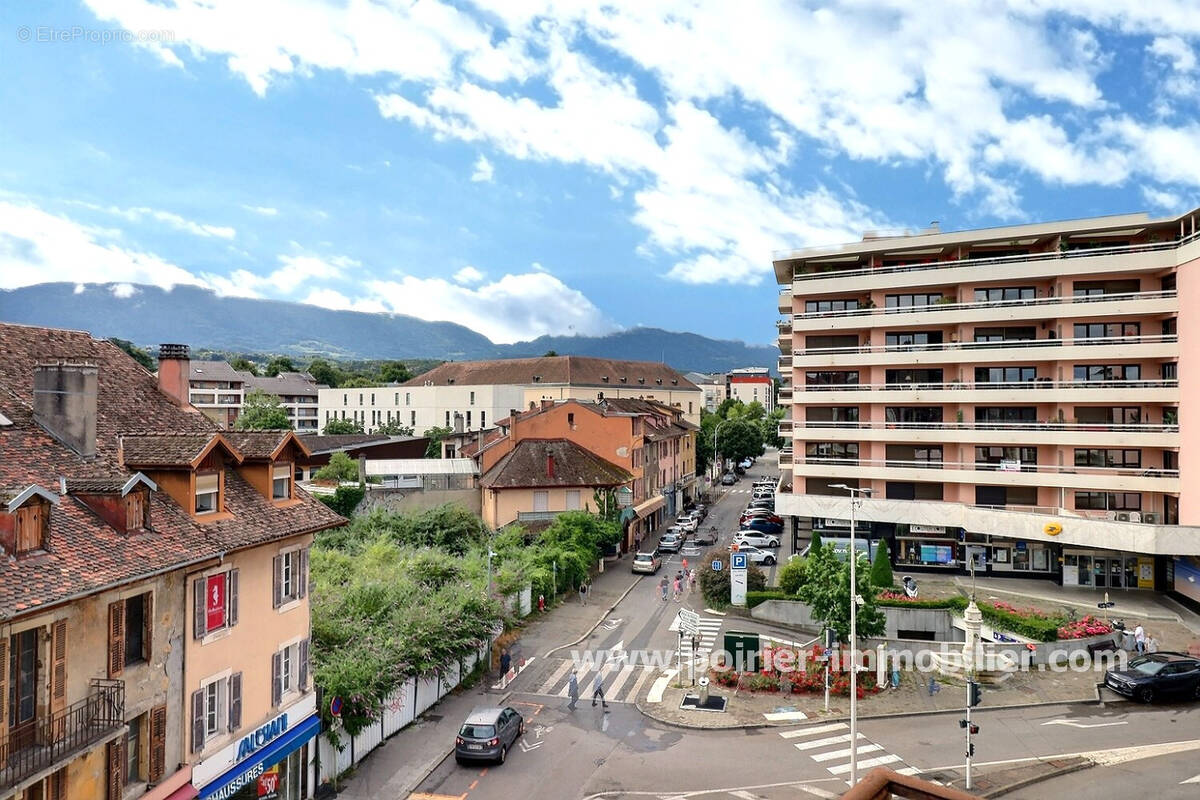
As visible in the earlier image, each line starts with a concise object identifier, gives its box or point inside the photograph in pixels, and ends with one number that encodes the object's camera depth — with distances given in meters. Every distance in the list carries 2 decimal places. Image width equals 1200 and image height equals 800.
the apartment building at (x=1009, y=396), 39.41
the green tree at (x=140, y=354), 144.00
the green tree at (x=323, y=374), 166.90
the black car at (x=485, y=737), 21.58
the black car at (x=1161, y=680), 25.91
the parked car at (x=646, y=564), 47.88
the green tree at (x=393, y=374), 155.25
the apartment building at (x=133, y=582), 13.02
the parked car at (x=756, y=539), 52.69
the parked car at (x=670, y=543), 54.12
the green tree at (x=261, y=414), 94.50
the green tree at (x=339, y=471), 51.28
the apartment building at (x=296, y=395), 138.00
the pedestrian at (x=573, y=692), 26.48
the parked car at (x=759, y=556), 48.16
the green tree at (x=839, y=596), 27.81
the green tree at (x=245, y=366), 169.50
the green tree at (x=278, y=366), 166.79
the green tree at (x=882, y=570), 37.97
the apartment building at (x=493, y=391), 103.56
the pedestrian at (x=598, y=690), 26.34
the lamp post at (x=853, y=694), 19.77
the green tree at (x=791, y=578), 38.09
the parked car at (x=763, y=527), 58.31
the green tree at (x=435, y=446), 80.91
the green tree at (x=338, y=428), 101.56
